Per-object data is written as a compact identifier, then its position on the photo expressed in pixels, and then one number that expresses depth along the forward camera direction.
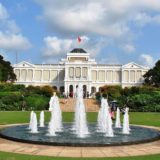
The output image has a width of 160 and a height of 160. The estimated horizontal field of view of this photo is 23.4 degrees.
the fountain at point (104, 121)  16.14
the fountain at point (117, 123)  20.70
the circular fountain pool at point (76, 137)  13.46
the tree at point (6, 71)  83.04
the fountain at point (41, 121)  20.08
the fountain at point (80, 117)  16.04
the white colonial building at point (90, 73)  115.44
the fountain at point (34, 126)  17.31
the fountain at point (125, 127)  17.41
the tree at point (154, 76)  87.94
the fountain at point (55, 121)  16.67
